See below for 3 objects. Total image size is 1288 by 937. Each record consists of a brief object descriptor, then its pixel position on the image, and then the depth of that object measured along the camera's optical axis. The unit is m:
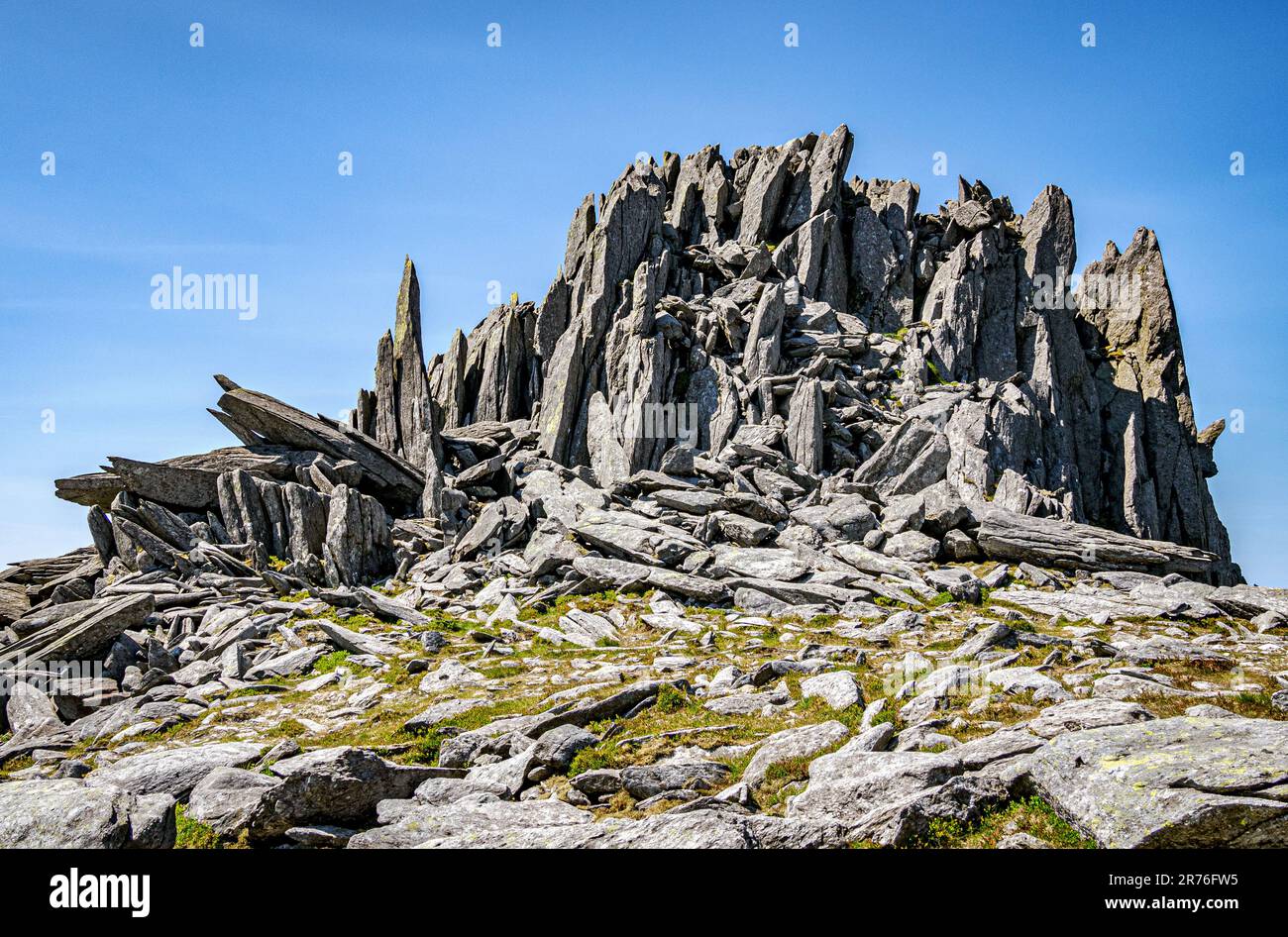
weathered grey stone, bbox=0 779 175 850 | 10.98
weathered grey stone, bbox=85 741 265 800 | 15.97
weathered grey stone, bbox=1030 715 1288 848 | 9.98
